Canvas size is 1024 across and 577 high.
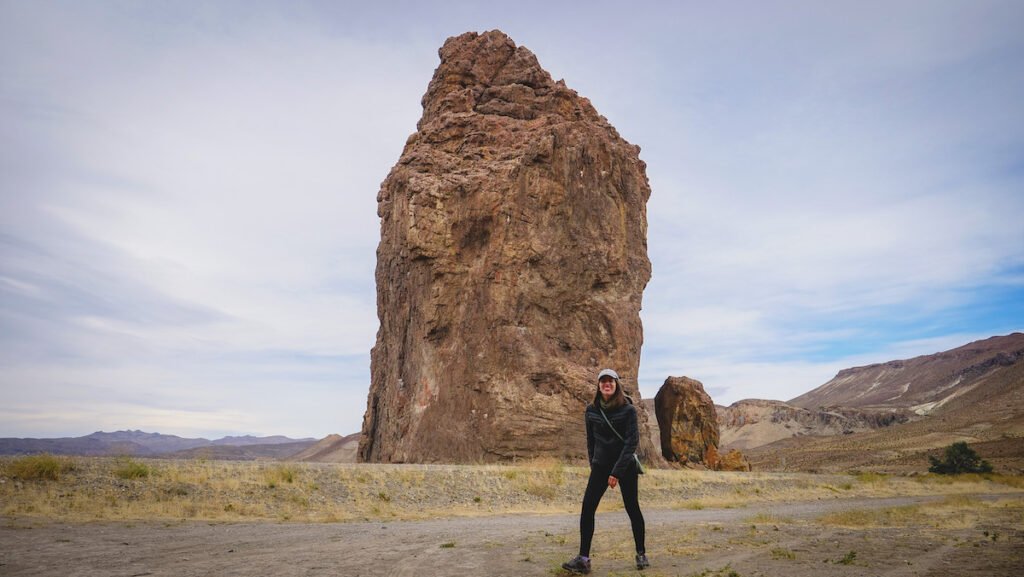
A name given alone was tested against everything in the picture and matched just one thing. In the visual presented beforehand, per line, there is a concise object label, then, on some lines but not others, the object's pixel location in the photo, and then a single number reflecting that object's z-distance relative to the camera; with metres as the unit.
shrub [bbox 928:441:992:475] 41.72
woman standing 6.87
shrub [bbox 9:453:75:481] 13.30
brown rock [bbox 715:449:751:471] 40.47
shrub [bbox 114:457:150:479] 14.42
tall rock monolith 31.66
